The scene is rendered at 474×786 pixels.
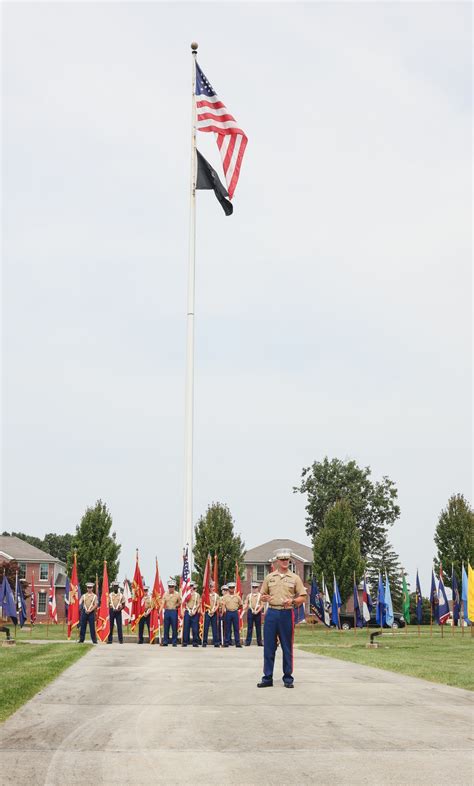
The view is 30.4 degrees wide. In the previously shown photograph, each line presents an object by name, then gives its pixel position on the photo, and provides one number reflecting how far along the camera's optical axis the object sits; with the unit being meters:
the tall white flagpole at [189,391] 27.31
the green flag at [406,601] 47.00
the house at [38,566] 82.62
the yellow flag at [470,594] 36.12
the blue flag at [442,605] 40.53
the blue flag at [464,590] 41.05
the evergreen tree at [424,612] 70.81
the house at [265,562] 84.75
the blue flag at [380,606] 40.00
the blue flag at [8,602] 34.54
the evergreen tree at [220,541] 54.22
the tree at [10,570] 64.25
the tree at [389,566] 81.88
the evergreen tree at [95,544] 55.62
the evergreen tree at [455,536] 62.31
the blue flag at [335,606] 43.06
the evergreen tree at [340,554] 57.91
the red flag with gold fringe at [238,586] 26.97
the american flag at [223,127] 28.56
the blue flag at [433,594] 43.38
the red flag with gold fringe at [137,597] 27.30
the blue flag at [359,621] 61.50
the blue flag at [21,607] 43.97
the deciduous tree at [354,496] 80.56
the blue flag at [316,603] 46.66
